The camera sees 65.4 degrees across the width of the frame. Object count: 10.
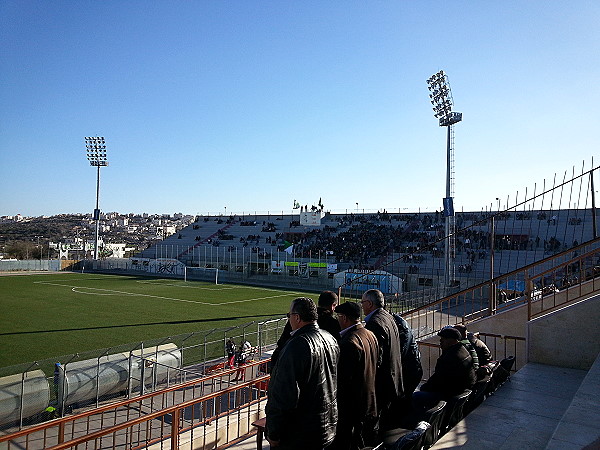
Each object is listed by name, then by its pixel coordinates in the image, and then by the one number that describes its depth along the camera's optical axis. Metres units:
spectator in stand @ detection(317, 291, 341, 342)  4.42
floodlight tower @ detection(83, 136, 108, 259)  63.31
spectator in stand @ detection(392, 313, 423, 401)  4.80
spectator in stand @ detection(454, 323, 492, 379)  6.37
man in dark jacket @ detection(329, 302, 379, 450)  3.56
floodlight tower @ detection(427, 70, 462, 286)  26.06
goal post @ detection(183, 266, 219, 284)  49.58
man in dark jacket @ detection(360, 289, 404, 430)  4.13
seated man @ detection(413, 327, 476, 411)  5.20
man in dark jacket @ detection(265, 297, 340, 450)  3.13
